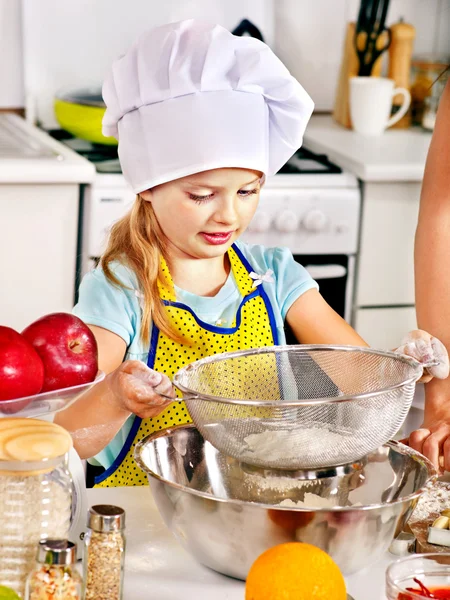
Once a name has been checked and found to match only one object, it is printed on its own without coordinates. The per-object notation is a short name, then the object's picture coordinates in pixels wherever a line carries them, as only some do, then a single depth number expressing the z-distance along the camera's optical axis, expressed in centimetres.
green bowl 297
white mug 320
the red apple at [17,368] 113
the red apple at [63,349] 118
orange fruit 103
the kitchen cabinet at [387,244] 292
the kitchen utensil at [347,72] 336
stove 269
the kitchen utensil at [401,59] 336
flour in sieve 127
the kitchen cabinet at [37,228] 260
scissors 335
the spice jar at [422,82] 342
